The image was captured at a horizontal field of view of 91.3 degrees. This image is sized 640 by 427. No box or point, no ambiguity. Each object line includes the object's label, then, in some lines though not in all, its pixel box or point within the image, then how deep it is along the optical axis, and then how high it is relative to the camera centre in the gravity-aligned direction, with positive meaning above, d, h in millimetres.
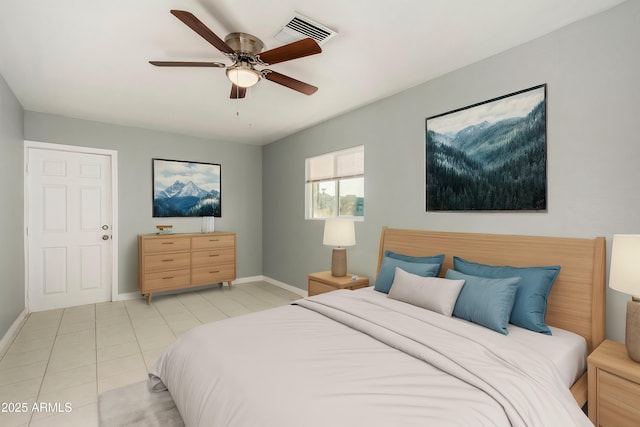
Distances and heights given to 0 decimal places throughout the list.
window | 4008 +400
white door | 4086 -198
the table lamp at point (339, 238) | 3615 -300
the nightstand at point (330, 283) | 3400 -784
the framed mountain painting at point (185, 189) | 4934 +410
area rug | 1944 -1287
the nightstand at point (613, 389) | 1565 -926
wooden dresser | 4457 -715
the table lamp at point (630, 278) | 1639 -356
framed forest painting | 2324 +470
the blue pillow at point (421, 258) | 2758 -429
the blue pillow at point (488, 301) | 1953 -586
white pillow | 2193 -592
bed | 1212 -727
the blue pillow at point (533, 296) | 1992 -552
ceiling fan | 1977 +1058
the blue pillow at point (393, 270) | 2646 -506
